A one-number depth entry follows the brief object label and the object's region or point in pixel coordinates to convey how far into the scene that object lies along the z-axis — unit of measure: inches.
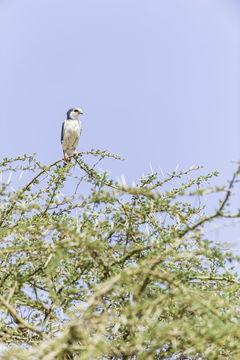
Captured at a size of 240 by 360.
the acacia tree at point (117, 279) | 186.1
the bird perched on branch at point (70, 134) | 703.1
